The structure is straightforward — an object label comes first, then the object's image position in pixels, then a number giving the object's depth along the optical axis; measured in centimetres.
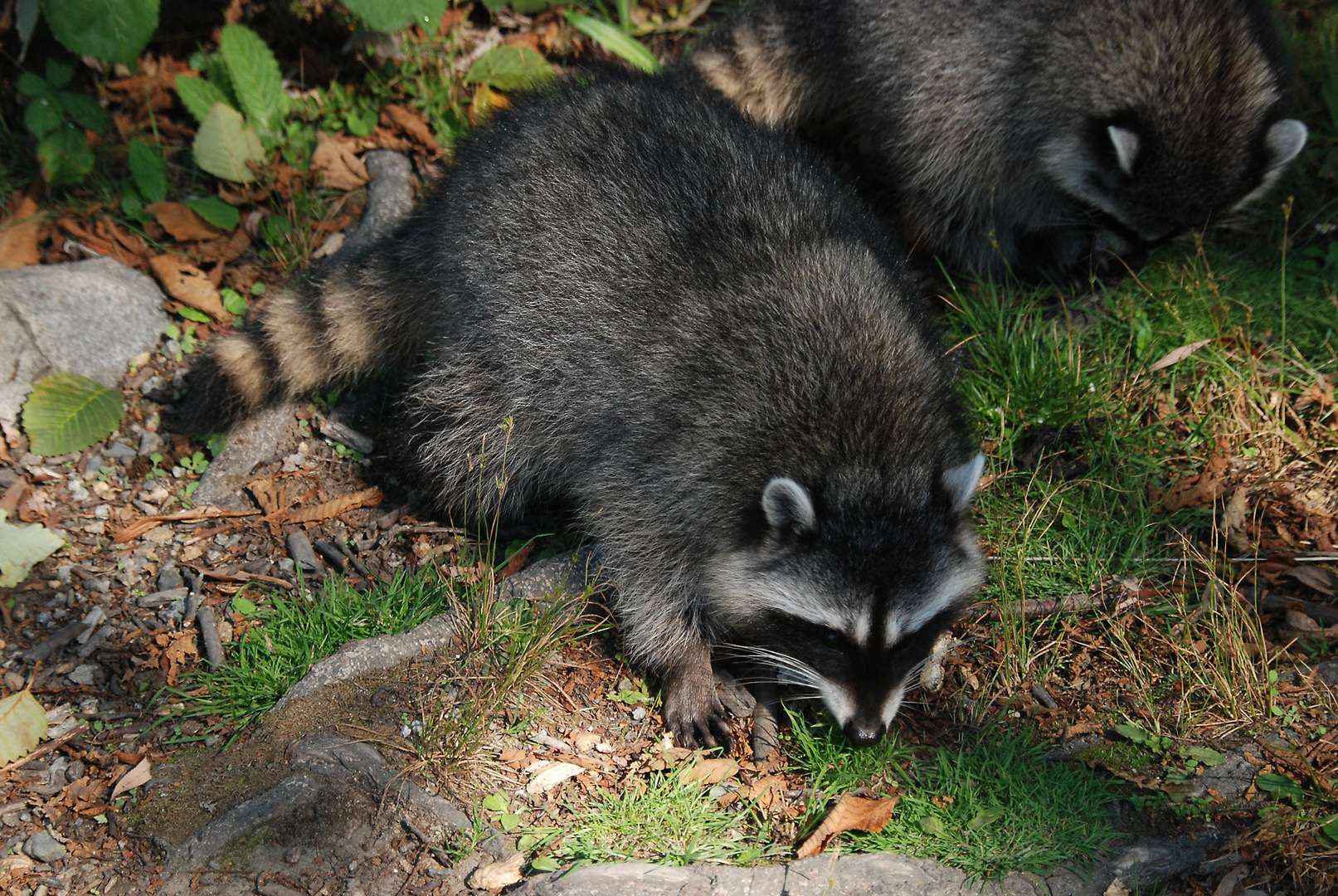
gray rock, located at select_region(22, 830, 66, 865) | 244
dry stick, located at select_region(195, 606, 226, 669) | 289
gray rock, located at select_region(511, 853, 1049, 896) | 229
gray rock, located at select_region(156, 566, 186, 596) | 315
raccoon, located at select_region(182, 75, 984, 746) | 259
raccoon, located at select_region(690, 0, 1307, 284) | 356
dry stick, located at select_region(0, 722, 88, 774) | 265
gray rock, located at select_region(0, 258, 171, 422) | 348
